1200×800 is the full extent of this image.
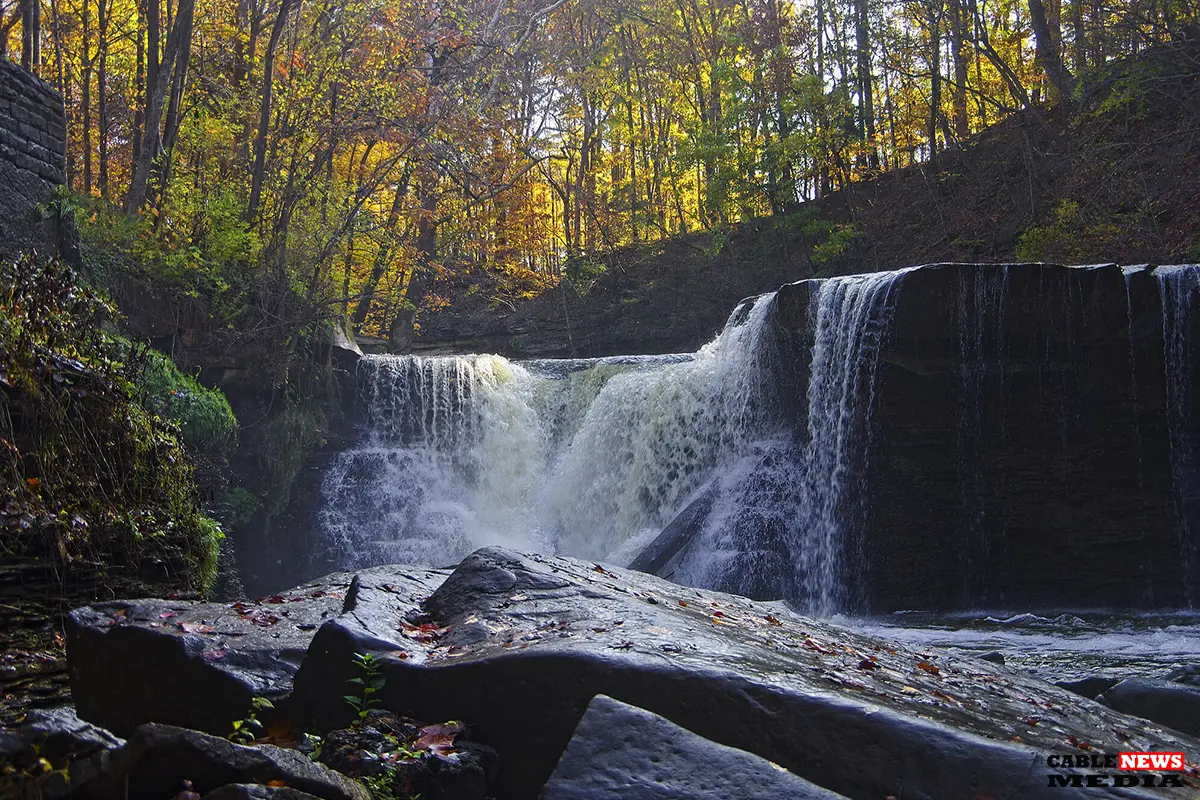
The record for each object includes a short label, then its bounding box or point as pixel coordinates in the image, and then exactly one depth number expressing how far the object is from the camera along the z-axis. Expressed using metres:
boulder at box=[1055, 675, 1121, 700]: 5.68
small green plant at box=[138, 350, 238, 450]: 10.30
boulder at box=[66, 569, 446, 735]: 3.72
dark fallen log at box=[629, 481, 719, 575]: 11.14
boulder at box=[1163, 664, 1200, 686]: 5.80
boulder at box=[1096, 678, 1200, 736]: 4.77
